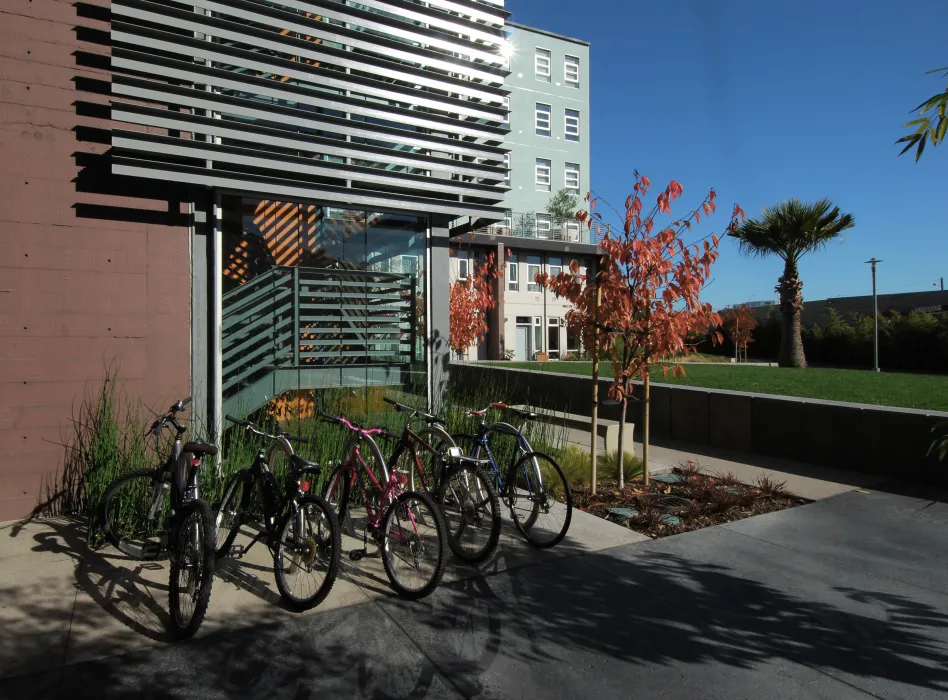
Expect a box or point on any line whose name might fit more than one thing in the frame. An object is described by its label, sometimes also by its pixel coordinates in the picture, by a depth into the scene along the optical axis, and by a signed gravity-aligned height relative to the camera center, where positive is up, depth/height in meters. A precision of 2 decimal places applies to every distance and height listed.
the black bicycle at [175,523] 3.71 -1.20
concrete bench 8.85 -1.13
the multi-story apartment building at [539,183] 39.84 +10.69
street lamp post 31.12 +0.38
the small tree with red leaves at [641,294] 6.65 +0.56
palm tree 26.23 +4.49
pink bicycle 4.23 -1.16
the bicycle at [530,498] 5.31 -1.24
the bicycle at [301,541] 3.99 -1.21
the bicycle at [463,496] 4.78 -1.13
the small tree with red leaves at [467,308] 15.88 +0.97
